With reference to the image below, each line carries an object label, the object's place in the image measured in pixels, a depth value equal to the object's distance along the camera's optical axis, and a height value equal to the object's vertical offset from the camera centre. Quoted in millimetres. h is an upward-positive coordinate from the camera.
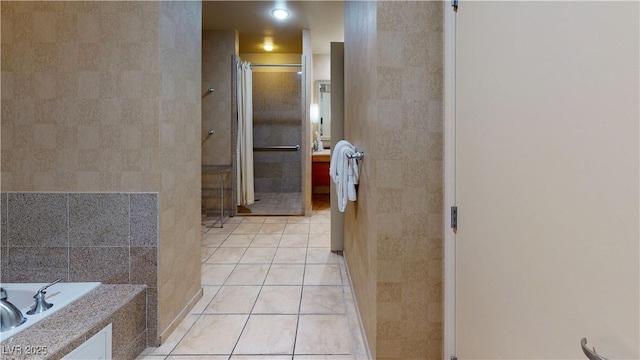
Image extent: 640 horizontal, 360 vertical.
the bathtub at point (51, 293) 1596 -655
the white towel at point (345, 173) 2035 -96
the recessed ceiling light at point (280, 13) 4152 +1778
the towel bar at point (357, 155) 1863 +10
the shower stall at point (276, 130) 6043 +483
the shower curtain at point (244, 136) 4809 +309
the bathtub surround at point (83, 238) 1772 -416
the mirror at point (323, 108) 6288 +915
